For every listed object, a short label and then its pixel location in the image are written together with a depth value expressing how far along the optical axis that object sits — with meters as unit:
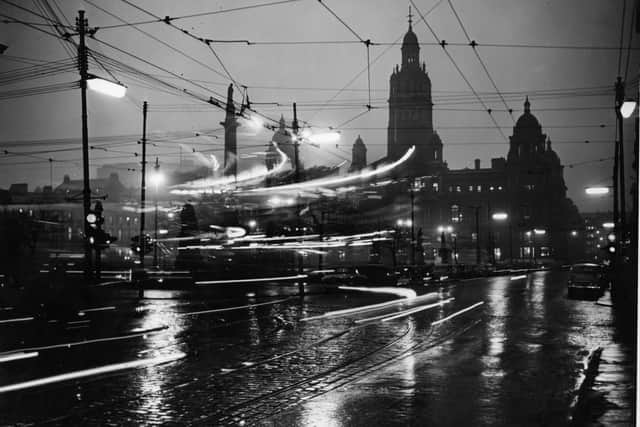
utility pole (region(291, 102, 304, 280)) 32.80
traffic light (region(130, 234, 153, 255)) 31.98
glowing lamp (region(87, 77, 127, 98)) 14.73
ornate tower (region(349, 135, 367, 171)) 150.00
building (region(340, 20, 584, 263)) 116.25
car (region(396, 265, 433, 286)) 46.69
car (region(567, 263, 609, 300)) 31.34
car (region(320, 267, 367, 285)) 38.75
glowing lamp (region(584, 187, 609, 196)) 32.20
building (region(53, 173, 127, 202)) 87.94
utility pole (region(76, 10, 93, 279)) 22.36
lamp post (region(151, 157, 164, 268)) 44.90
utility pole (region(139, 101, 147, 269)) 32.00
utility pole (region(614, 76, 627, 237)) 29.34
